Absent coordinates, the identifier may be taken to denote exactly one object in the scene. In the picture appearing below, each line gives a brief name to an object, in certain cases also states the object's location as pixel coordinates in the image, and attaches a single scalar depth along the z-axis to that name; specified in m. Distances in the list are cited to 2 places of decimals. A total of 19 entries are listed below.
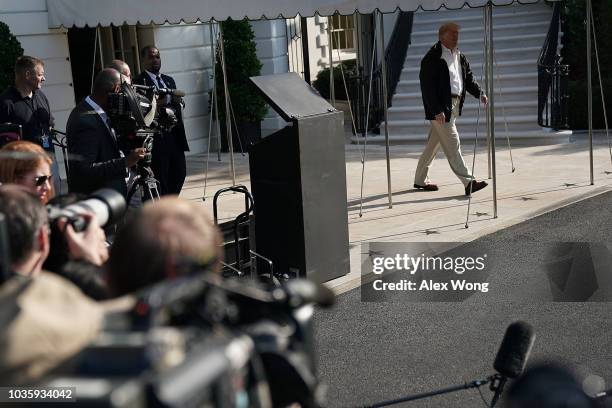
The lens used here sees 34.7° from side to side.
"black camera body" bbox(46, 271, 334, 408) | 1.53
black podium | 7.62
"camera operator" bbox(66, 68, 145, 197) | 7.09
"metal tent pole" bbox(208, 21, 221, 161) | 11.52
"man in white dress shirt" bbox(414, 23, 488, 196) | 11.22
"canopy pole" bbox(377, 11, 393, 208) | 10.49
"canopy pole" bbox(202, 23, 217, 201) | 11.74
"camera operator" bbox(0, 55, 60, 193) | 9.27
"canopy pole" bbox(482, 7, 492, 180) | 10.20
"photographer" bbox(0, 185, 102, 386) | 1.58
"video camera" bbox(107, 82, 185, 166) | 7.45
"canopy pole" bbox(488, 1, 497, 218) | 9.55
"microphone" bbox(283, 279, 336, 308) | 1.88
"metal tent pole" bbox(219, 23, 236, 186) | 10.95
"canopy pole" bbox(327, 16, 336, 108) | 10.42
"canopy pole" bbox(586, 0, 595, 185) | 10.52
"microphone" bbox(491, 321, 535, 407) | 3.23
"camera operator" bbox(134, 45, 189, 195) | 10.20
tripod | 7.94
